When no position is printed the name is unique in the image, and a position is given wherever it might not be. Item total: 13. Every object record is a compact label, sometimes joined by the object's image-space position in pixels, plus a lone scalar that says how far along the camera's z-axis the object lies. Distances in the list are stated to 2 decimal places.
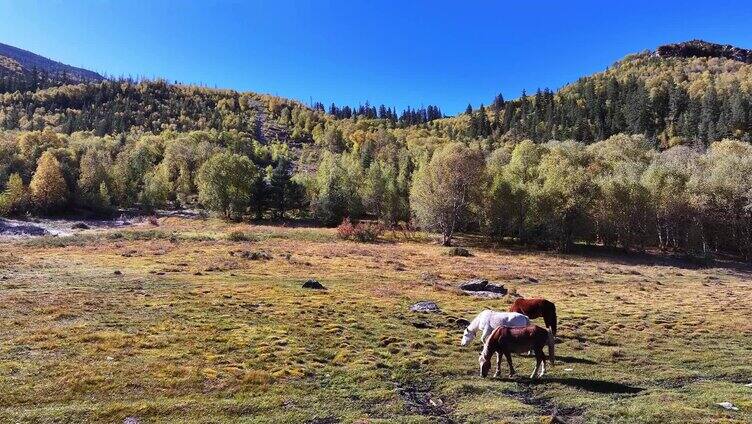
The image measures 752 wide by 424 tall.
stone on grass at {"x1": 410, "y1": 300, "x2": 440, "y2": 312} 31.98
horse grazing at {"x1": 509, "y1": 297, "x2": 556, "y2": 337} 25.23
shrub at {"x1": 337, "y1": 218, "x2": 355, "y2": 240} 84.50
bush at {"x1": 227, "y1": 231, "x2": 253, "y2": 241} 78.81
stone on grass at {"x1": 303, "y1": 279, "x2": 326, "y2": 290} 39.50
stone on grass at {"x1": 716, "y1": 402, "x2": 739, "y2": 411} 15.60
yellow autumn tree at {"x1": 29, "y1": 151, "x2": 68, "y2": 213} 108.25
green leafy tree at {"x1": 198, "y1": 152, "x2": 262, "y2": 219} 109.56
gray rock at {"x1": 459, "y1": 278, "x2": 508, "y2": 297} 39.97
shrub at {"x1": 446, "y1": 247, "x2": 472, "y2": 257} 70.31
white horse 20.06
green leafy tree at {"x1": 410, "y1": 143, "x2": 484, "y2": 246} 81.06
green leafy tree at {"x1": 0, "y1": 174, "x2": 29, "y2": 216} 100.19
